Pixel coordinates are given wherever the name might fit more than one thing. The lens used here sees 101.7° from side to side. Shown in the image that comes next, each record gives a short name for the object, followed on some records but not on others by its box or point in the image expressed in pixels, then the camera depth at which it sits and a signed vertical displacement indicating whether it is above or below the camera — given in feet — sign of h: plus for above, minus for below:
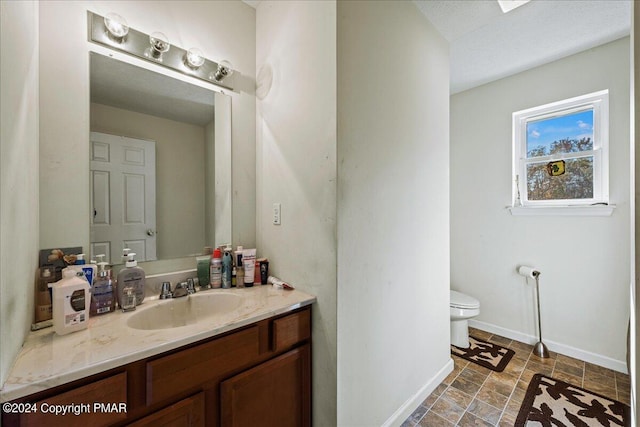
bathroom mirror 3.82 +0.84
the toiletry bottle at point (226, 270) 4.57 -1.00
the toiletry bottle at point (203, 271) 4.53 -1.00
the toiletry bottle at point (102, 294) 3.37 -1.04
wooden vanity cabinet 2.35 -1.90
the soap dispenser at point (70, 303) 2.84 -0.99
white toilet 7.14 -2.81
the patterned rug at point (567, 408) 4.85 -3.91
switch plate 4.80 -0.01
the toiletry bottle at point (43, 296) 3.04 -0.96
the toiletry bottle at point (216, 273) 4.54 -1.04
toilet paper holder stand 7.13 -2.49
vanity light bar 3.75 +2.62
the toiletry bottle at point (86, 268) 3.32 -0.70
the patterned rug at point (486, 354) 6.71 -3.92
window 6.67 +1.64
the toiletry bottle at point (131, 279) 3.60 -0.92
